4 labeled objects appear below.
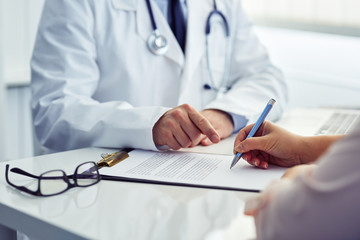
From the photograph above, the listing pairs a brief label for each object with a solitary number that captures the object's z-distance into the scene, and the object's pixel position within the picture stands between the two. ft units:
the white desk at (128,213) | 2.51
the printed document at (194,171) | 3.14
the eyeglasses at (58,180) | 3.00
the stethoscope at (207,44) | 5.03
